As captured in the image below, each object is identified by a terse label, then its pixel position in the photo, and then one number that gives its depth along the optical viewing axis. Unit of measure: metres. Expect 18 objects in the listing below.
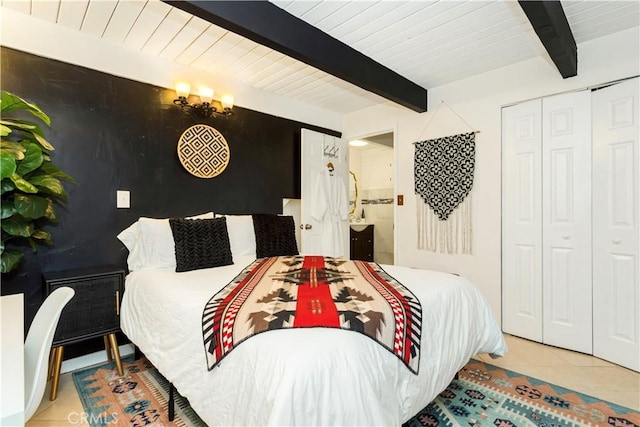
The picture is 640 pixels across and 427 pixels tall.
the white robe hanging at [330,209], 3.90
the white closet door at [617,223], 2.36
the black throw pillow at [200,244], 2.38
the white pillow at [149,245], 2.43
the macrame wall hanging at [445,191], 3.24
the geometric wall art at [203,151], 2.94
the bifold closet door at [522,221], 2.85
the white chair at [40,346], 1.10
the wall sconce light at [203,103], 2.81
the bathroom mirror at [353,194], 6.13
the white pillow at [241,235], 2.87
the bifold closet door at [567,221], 2.60
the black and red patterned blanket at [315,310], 1.28
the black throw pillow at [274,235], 2.93
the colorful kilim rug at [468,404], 1.74
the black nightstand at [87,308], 2.03
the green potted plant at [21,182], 1.78
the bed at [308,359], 1.06
